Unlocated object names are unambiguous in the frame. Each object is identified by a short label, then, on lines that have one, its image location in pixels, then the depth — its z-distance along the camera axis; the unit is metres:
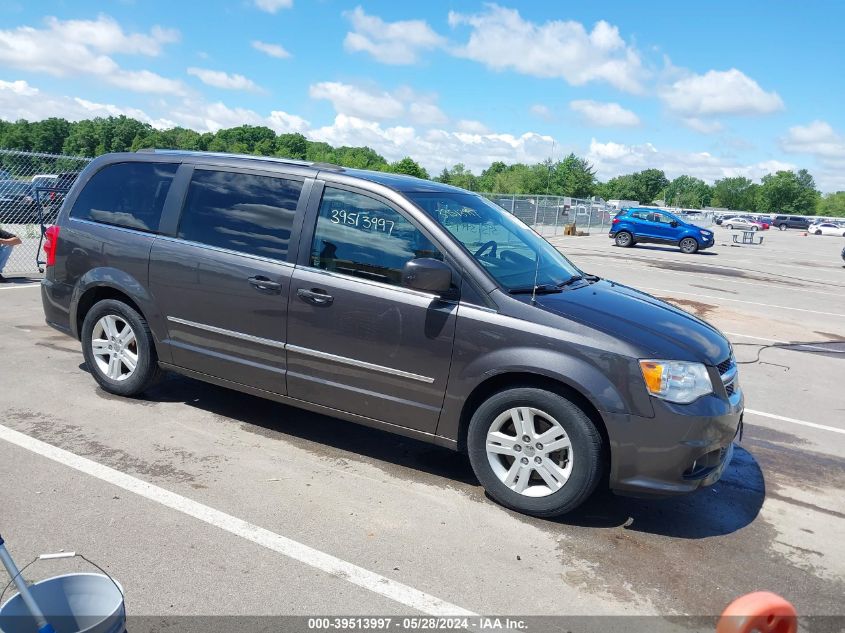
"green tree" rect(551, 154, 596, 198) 97.75
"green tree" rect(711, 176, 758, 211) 137.88
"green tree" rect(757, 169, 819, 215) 130.00
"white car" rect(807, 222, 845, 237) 66.25
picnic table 37.94
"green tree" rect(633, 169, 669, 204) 136.75
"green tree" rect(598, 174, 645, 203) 135.62
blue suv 28.12
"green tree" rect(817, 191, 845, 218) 128.50
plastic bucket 2.33
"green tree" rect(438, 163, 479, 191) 103.28
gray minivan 3.80
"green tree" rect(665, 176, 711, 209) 138.73
